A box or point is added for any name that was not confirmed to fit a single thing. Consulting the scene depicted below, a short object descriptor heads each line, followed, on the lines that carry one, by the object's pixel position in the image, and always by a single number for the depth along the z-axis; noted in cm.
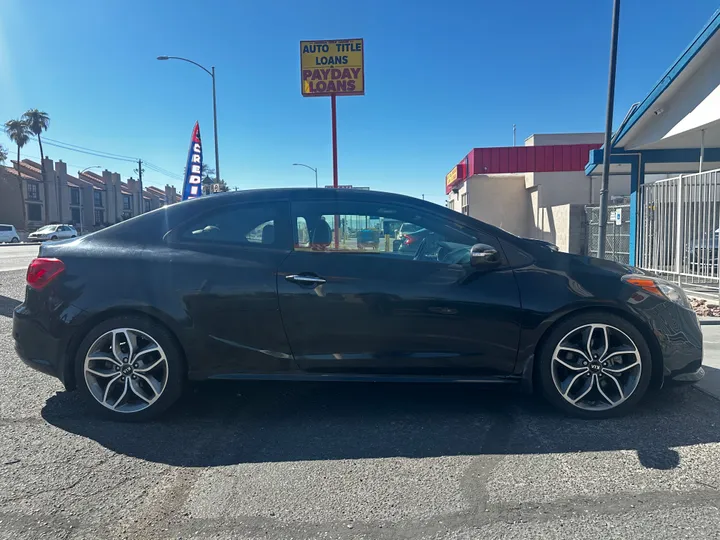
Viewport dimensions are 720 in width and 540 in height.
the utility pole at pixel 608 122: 830
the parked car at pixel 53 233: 3800
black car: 336
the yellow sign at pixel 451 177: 2777
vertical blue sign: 1343
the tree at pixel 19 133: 5228
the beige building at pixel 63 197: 5416
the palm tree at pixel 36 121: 5288
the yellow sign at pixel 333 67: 1038
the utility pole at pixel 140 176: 7188
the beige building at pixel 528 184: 2222
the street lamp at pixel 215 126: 2078
